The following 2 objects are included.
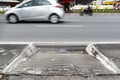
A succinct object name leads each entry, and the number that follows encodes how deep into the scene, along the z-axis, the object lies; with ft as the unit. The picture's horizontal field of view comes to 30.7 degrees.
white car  41.81
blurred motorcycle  60.55
